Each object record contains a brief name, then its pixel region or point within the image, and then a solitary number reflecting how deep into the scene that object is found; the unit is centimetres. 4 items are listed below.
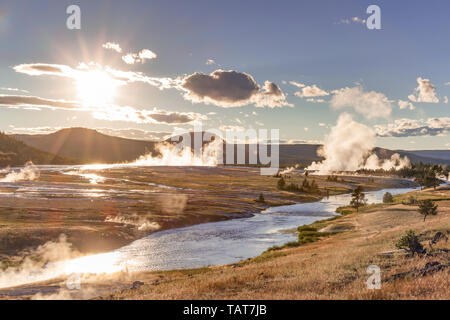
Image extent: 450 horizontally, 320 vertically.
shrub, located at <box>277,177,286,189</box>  12421
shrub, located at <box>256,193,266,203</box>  8939
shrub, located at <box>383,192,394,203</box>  8719
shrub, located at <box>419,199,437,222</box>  4766
